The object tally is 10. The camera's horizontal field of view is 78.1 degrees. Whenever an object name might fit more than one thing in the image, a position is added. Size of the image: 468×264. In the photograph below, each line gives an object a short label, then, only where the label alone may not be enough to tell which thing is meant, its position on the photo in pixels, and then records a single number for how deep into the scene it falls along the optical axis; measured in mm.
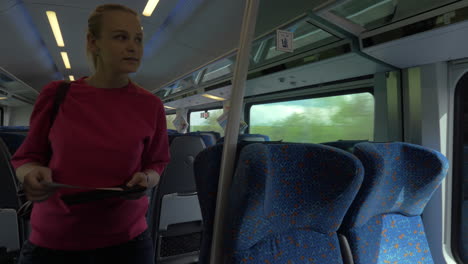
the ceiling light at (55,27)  5059
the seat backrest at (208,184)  1209
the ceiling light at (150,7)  4227
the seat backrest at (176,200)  2592
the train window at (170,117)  13330
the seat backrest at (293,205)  1090
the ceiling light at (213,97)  7433
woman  853
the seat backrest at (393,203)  1396
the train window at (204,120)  8805
